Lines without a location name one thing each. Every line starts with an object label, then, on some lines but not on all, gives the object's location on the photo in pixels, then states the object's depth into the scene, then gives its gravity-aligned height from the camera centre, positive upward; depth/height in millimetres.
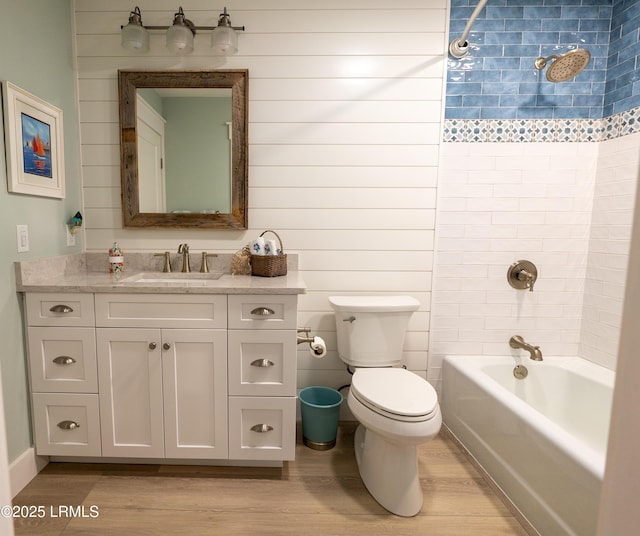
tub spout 1971 -657
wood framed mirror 1932 +432
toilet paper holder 1731 -584
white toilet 1391 -708
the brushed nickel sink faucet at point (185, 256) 1970 -175
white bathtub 1217 -895
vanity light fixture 1810 +999
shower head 1686 +858
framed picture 1468 +357
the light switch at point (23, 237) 1528 -71
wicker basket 1820 -197
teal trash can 1866 -1060
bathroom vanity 1553 -649
